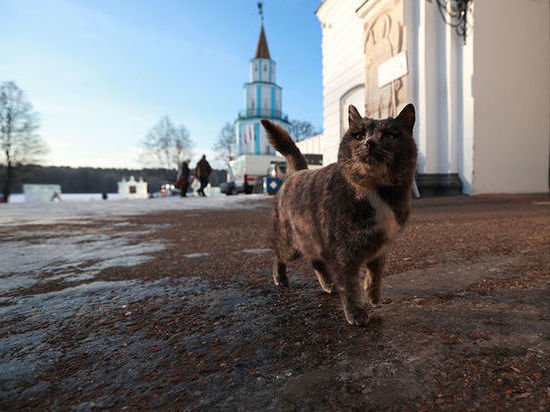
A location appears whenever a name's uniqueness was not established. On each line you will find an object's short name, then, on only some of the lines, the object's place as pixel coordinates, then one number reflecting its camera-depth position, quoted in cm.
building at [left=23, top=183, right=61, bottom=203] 2208
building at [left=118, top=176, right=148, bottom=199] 3272
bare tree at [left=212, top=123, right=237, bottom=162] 4022
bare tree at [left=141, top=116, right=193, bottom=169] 3244
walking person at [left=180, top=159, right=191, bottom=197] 1659
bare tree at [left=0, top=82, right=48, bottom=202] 2530
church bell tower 4591
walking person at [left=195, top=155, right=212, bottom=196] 1622
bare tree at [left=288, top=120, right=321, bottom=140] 4028
